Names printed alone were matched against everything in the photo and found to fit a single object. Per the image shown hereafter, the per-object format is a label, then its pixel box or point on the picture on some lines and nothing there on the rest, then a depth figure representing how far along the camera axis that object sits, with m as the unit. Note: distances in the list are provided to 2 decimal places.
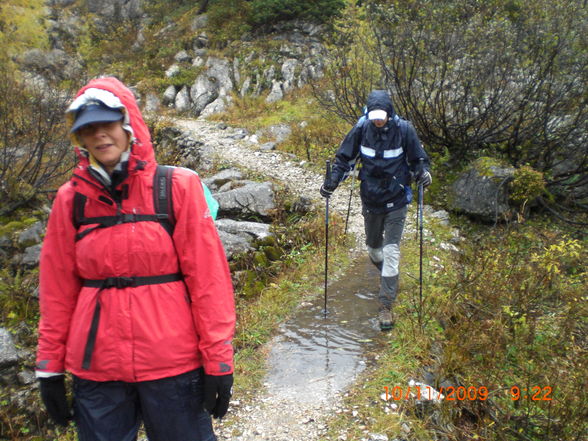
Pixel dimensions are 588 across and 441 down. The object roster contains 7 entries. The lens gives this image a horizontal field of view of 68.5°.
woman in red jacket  1.81
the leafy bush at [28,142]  8.67
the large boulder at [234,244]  6.54
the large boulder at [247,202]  8.63
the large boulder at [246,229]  7.18
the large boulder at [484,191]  8.41
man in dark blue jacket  4.39
